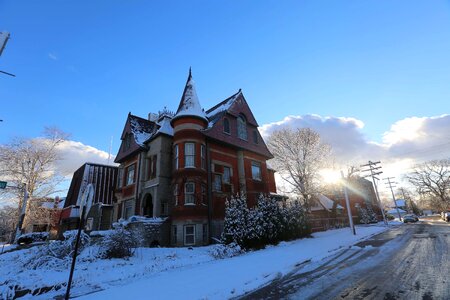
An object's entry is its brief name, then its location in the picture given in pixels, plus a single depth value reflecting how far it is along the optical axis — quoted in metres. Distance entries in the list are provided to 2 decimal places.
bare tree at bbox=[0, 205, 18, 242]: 31.81
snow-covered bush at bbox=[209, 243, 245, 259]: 12.86
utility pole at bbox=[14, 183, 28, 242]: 23.45
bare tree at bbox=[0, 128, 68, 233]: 28.31
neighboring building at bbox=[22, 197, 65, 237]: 29.14
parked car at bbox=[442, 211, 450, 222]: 38.03
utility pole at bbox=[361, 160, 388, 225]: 37.38
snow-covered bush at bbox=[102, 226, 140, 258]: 11.95
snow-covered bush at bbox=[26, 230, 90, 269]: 10.48
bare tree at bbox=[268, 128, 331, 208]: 31.53
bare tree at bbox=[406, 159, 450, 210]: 56.34
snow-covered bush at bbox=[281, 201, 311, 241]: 18.50
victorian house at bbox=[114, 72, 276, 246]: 18.62
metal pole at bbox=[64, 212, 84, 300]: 6.00
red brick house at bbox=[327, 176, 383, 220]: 46.44
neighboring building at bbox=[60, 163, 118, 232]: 26.22
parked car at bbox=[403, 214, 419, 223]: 45.62
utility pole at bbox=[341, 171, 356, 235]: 22.41
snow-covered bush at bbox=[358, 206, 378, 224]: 44.88
